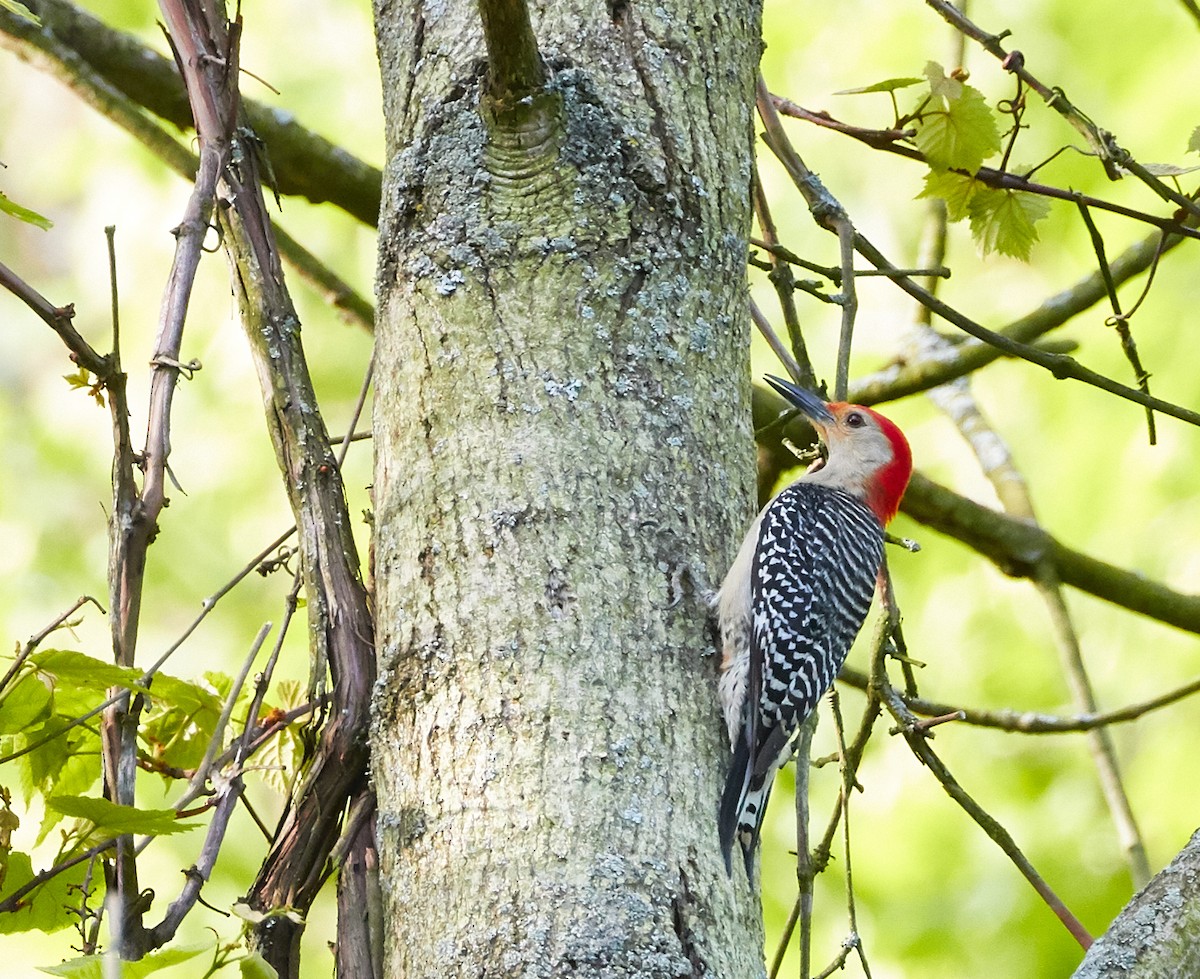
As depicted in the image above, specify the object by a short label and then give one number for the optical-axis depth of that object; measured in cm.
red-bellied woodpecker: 546
